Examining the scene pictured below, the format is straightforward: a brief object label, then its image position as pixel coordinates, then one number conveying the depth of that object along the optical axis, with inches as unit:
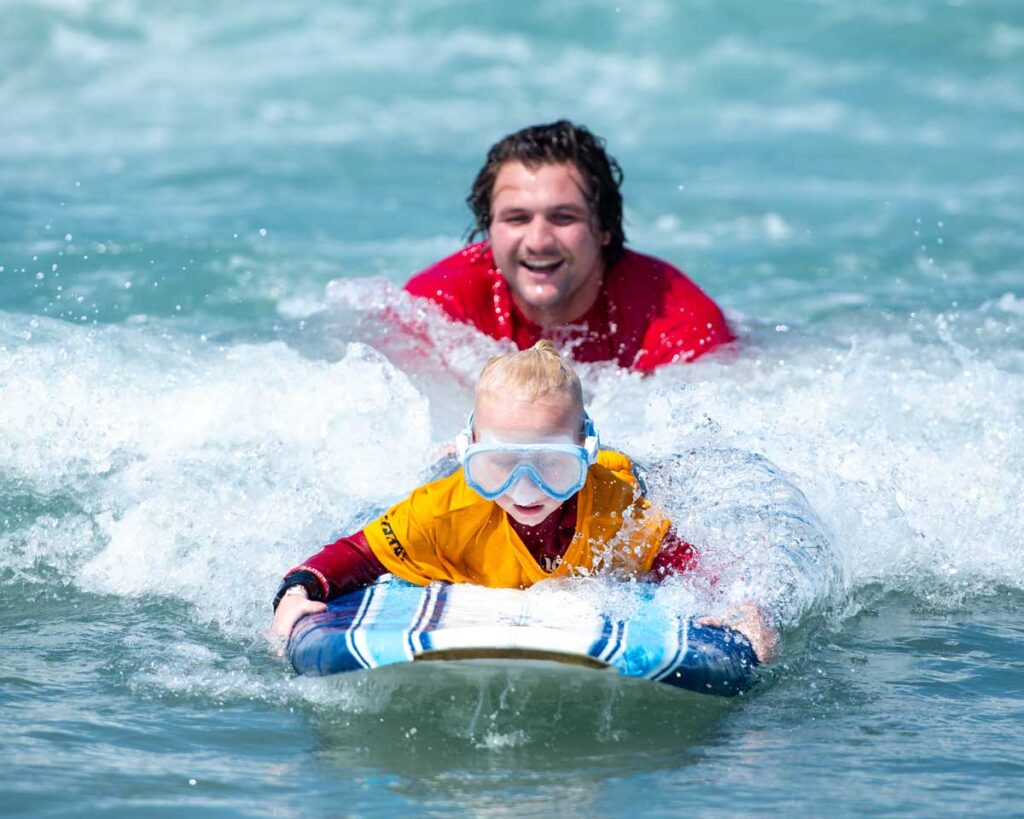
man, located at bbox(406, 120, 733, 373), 545.0
